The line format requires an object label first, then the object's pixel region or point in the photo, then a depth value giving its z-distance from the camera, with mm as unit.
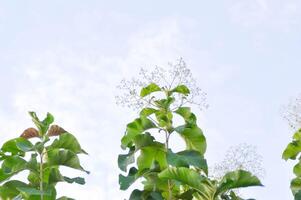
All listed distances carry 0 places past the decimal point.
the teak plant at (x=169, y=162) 4297
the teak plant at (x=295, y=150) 5654
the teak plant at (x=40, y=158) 4527
